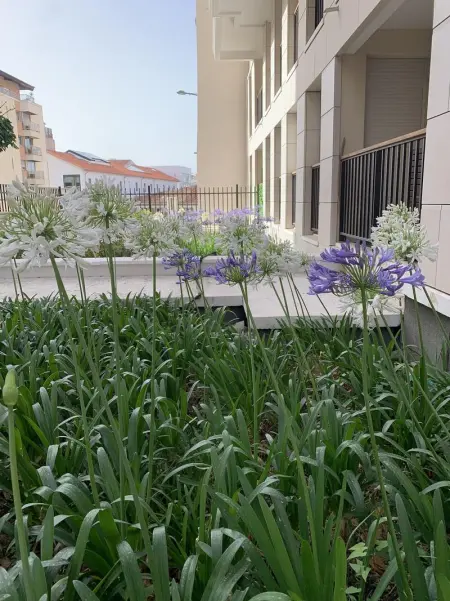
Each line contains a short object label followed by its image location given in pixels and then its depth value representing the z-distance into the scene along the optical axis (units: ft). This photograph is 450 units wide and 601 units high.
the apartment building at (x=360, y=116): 12.51
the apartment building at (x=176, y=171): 227.61
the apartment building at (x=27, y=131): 161.99
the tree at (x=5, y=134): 35.78
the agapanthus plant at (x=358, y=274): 4.27
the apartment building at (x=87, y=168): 189.98
